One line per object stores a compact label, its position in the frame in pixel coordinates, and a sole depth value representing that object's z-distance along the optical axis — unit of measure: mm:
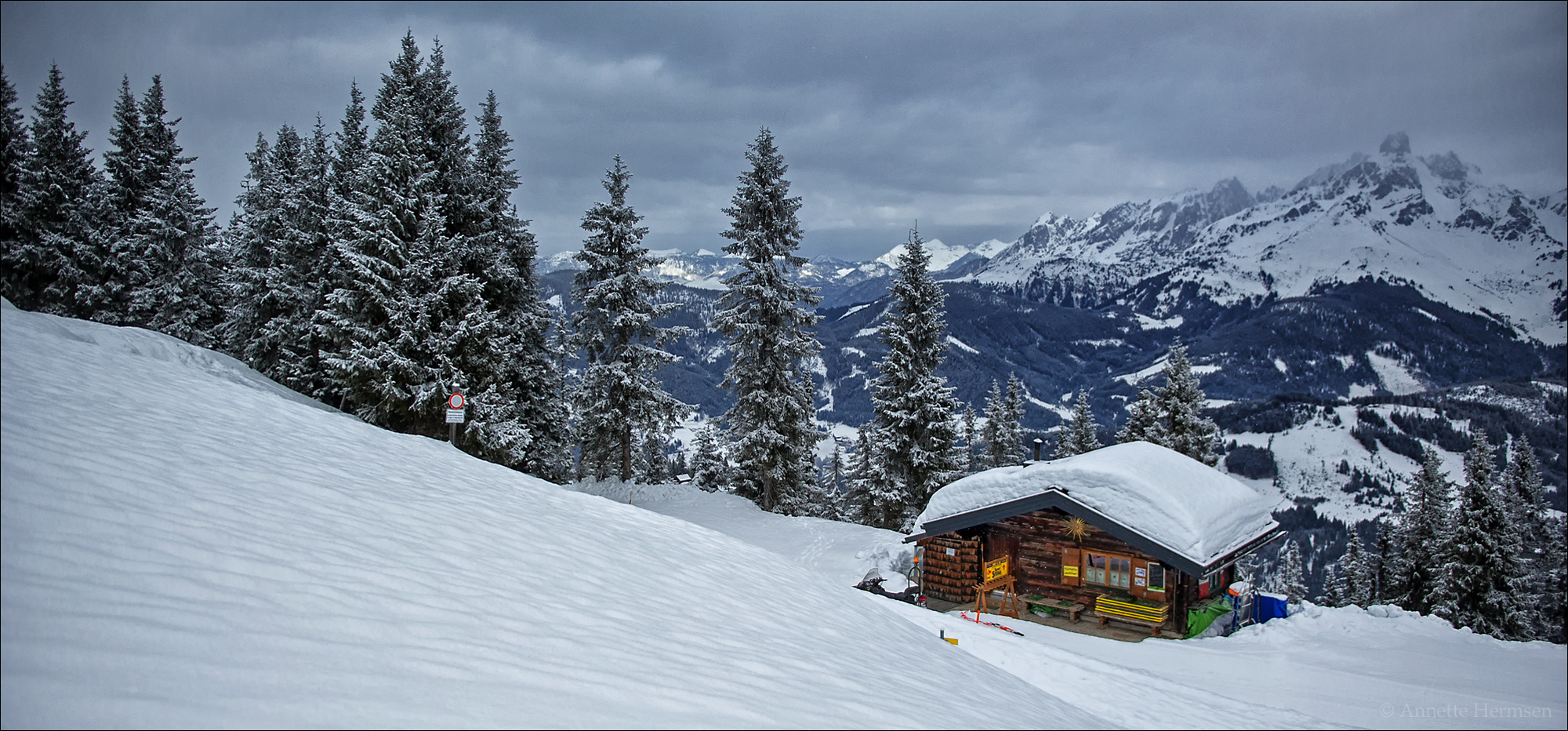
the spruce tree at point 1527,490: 34969
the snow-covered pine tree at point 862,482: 29750
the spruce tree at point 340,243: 19891
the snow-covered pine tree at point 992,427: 41844
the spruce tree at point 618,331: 26297
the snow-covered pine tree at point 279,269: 24969
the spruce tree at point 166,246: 27031
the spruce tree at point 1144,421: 31584
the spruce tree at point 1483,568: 28516
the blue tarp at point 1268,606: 17422
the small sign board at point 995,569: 18005
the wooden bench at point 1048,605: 17312
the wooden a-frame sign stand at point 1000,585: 17292
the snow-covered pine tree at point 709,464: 37750
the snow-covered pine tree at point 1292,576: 49812
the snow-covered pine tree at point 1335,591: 45156
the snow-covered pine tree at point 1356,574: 42175
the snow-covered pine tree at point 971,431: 43062
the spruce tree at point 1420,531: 33188
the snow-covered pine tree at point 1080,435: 37781
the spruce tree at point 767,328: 27312
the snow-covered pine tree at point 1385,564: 36969
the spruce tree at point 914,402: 28609
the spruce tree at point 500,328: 20547
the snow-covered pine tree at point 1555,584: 38219
